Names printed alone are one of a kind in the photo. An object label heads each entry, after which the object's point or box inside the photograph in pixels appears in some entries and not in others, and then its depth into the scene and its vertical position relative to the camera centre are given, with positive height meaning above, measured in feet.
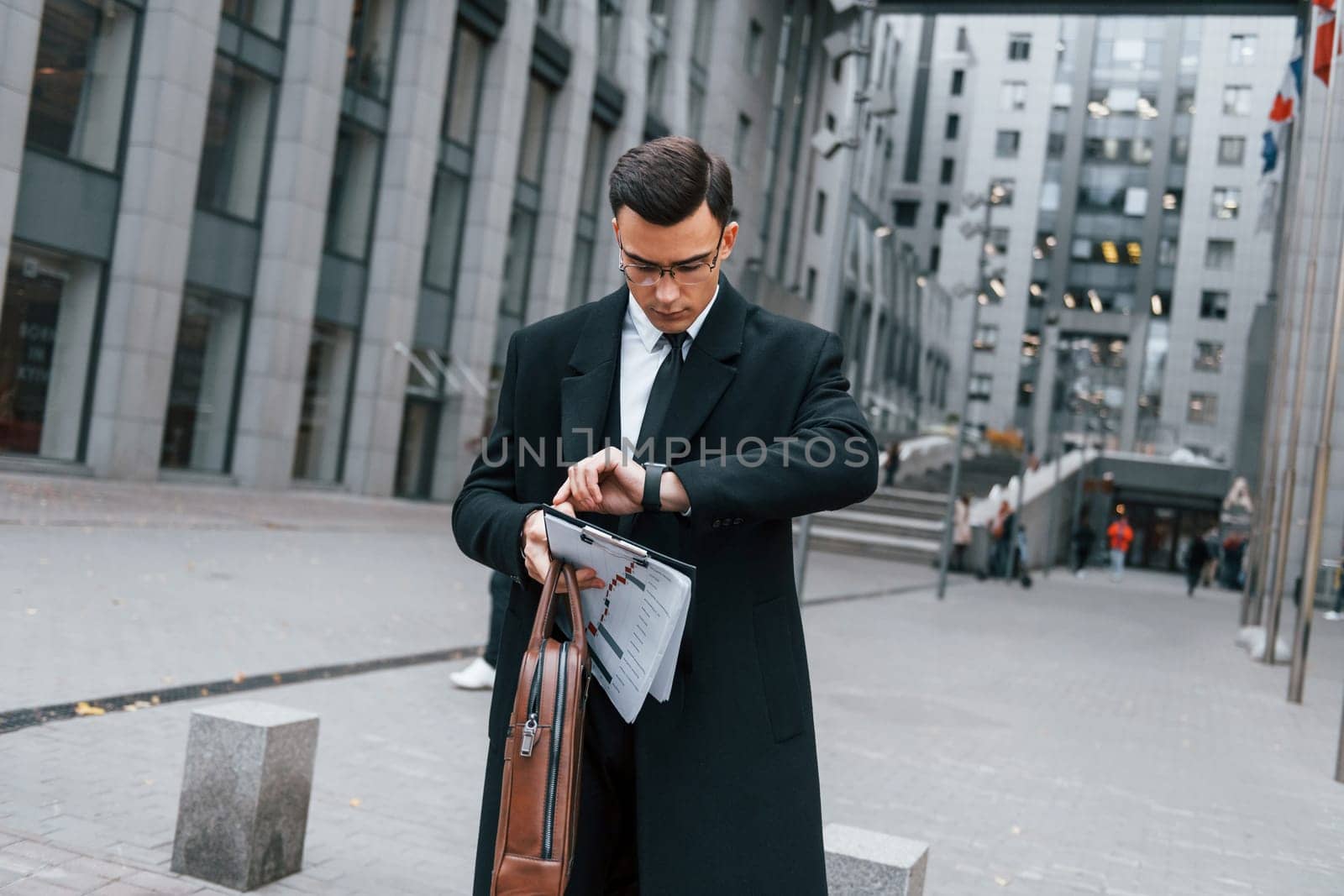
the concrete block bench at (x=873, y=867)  12.58 -3.42
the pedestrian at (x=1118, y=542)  118.01 +0.39
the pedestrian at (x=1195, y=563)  109.29 -0.67
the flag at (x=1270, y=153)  104.99 +33.48
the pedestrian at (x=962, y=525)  92.79 +0.15
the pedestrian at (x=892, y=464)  129.80 +5.47
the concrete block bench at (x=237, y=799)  14.03 -3.92
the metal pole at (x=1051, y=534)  113.60 +0.32
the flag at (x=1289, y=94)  85.97 +31.84
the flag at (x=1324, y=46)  57.21 +23.84
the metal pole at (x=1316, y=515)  36.58 +1.55
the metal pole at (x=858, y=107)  50.06 +17.38
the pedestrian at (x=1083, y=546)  119.92 -0.41
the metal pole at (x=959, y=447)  68.33 +4.25
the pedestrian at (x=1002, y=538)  96.32 -0.47
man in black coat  6.89 -0.16
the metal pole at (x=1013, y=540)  92.89 -0.51
